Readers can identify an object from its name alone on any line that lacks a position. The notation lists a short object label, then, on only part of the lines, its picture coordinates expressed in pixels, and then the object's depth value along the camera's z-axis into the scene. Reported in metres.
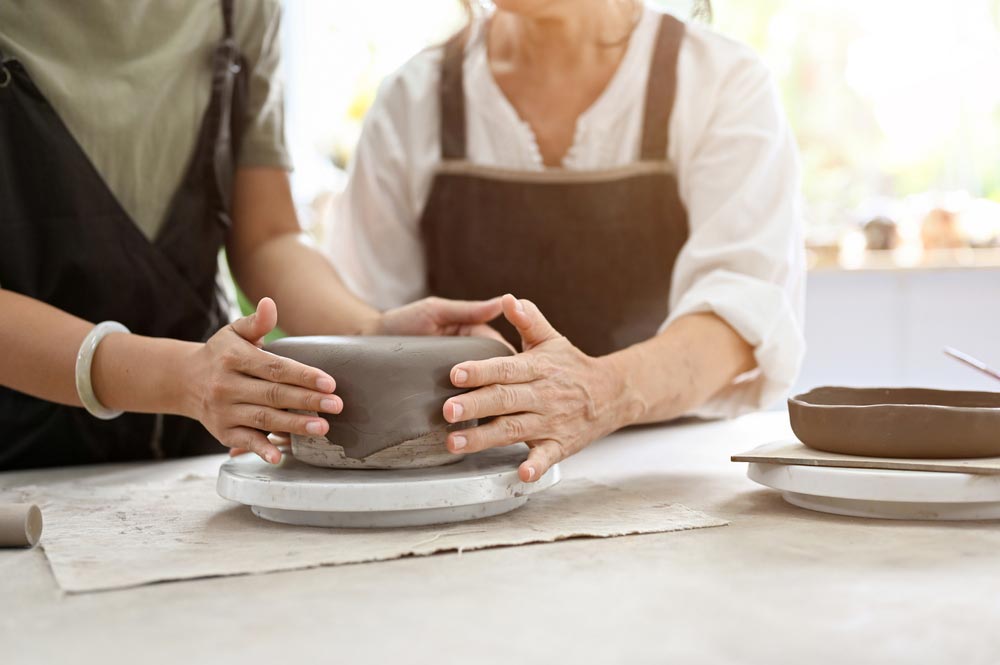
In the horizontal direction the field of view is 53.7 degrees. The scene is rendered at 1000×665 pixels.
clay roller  0.89
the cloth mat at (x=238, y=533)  0.83
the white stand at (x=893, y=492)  0.91
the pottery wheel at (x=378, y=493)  0.92
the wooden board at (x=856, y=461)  0.92
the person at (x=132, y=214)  1.22
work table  0.64
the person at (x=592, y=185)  1.45
